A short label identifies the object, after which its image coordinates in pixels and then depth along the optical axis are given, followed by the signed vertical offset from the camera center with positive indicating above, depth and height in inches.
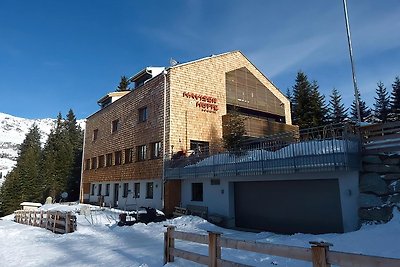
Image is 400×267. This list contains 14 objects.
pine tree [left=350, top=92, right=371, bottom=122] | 1684.3 +418.9
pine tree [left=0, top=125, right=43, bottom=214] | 1780.3 +46.8
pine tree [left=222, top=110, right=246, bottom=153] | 828.0 +154.8
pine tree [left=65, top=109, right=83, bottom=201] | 1913.1 +288.8
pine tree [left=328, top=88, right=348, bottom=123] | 1690.5 +446.3
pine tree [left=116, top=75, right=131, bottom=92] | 2176.4 +747.6
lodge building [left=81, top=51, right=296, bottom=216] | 917.8 +238.8
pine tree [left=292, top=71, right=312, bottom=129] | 1533.0 +436.5
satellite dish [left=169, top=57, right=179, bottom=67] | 1014.6 +420.9
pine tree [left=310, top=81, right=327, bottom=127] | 1533.0 +408.2
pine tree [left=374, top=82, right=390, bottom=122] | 1581.0 +437.0
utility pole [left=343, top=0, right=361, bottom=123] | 686.5 +321.3
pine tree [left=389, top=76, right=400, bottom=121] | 1470.0 +417.7
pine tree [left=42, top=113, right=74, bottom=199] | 1886.6 +180.6
